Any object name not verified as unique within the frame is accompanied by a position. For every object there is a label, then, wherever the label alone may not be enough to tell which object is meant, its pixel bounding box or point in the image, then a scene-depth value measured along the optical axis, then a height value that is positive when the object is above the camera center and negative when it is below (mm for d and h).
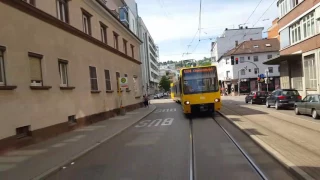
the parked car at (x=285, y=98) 17080 -1255
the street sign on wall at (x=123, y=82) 17103 +513
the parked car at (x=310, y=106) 11770 -1425
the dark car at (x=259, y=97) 24298 -1538
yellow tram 13724 -247
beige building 7747 +1105
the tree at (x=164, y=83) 98939 +1646
